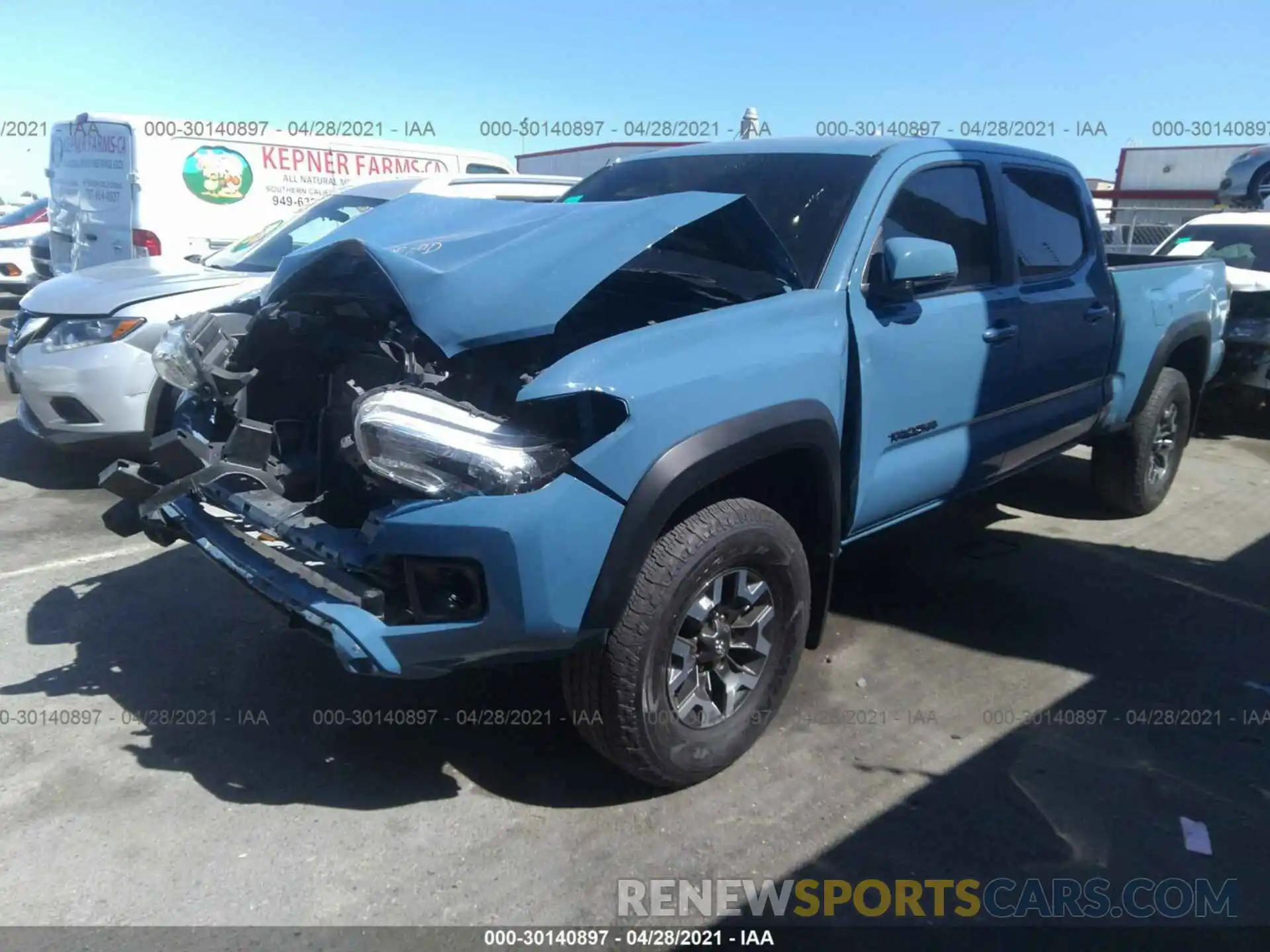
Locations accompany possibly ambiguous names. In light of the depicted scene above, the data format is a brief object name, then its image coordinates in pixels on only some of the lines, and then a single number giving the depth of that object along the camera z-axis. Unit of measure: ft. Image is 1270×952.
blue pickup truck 8.34
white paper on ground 9.36
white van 27.09
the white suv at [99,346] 17.71
